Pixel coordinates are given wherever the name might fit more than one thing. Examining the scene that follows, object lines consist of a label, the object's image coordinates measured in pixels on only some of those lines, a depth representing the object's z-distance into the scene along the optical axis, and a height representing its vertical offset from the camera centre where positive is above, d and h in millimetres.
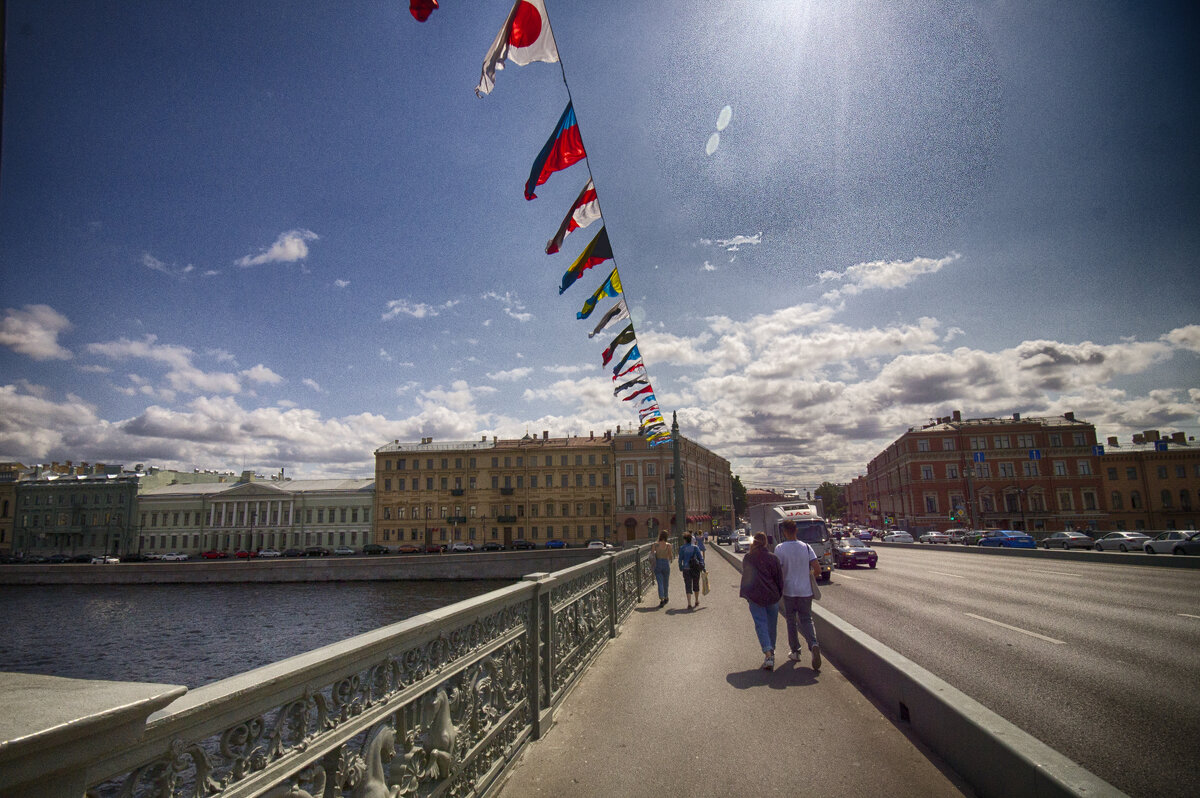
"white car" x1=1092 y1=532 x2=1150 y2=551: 31250 -3586
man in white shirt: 7105 -1193
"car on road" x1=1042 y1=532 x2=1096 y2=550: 37188 -4126
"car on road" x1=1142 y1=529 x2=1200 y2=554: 25500 -3115
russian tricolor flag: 7465 +4289
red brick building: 63031 +207
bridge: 1526 -1496
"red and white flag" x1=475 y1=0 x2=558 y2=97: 5773 +4469
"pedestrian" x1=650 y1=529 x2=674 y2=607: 13195 -1752
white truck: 20489 -1622
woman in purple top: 7066 -1271
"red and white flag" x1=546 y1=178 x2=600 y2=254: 8852 +4079
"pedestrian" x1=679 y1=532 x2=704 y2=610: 12531 -1688
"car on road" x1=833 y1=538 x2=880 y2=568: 24281 -3049
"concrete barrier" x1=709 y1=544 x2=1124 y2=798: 2998 -1643
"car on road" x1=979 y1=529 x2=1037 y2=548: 38125 -4148
